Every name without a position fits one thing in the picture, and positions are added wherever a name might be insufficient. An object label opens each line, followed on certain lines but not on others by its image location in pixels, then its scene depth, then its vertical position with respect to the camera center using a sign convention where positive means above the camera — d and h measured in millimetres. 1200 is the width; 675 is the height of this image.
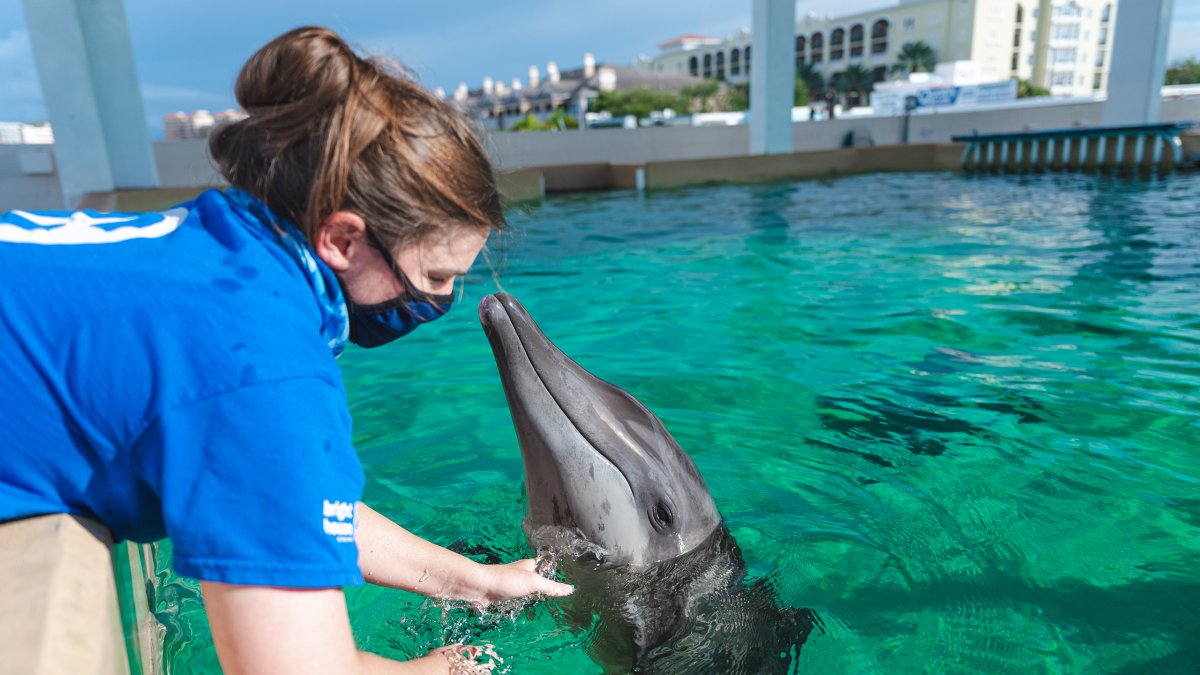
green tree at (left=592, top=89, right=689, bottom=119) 50094 +732
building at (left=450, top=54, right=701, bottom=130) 48156 +1777
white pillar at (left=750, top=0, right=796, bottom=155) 16922 +637
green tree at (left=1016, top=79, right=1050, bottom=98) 59975 +552
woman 1055 -261
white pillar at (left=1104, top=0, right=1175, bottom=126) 16484 +624
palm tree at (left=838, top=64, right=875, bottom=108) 73375 +1983
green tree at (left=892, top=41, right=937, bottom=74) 76875 +4012
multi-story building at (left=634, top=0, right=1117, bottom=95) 76000 +5938
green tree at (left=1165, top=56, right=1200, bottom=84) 63994 +1509
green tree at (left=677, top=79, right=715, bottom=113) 54844 +993
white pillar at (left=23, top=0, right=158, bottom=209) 10641 +542
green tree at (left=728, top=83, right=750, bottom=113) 54719 +734
